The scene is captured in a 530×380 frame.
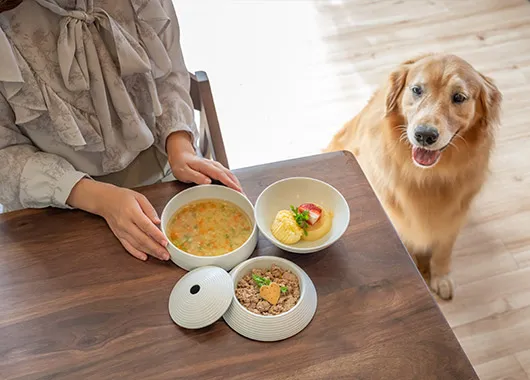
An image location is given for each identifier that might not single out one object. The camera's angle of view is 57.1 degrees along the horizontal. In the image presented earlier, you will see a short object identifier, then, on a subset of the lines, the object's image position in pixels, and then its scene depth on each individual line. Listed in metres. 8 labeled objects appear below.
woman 0.84
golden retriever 1.28
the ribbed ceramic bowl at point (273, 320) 0.74
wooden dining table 0.72
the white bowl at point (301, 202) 0.86
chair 1.12
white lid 0.74
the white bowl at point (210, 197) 0.81
